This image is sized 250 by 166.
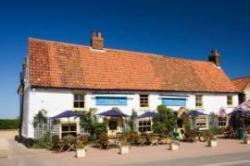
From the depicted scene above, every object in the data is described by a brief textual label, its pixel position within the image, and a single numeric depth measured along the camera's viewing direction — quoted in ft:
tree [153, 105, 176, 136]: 97.60
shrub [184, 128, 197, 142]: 92.07
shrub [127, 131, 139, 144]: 84.28
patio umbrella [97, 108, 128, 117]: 85.11
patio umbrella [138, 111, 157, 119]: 93.85
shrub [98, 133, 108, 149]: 78.07
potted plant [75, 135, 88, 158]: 63.57
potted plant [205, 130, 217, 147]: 80.24
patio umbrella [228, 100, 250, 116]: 102.47
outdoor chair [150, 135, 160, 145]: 86.84
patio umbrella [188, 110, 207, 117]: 101.76
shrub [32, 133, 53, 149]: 81.29
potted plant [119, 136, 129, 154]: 68.36
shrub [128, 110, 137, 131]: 95.91
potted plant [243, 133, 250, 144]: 85.27
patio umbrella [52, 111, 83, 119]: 82.38
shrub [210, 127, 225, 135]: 113.64
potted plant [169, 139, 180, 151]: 74.69
